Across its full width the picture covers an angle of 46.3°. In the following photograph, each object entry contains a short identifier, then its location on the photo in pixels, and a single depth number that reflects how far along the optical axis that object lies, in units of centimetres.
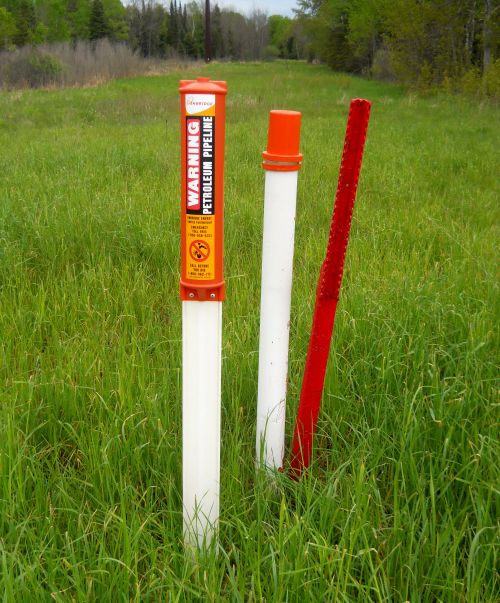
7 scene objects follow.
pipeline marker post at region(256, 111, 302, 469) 144
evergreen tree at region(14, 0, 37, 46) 4747
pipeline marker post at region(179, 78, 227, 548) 121
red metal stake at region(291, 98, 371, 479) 146
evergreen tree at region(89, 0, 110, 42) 5416
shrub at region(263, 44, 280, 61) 8631
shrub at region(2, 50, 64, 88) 2289
